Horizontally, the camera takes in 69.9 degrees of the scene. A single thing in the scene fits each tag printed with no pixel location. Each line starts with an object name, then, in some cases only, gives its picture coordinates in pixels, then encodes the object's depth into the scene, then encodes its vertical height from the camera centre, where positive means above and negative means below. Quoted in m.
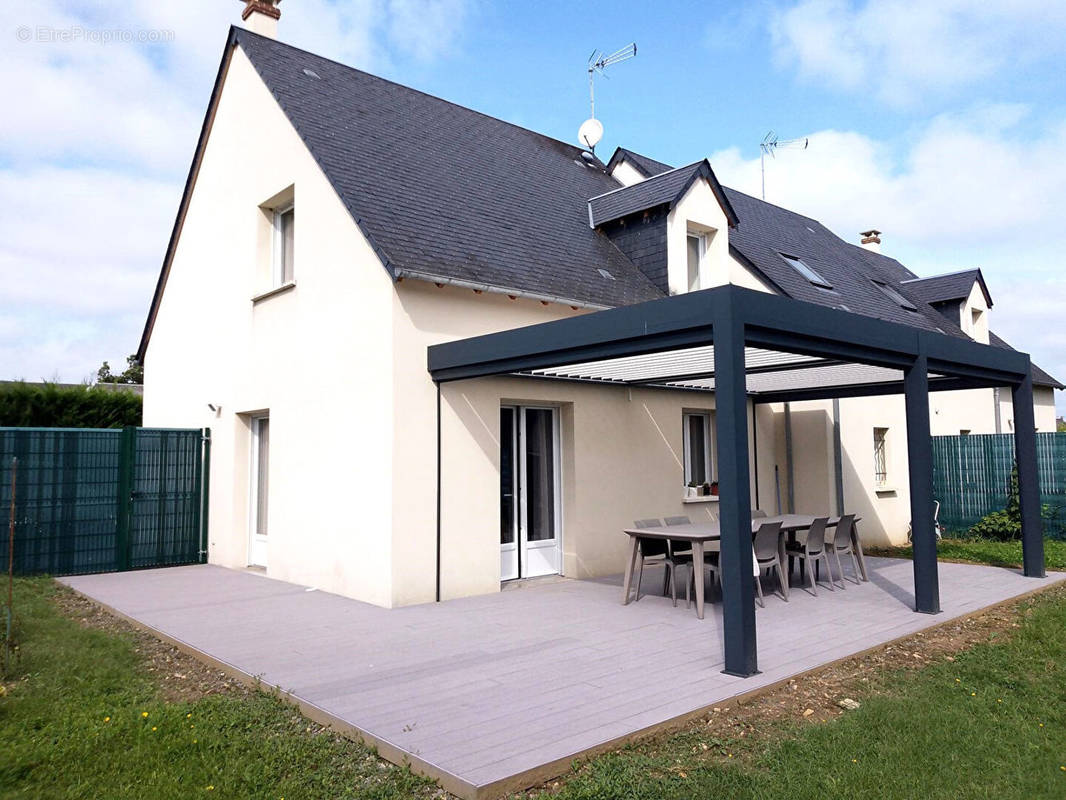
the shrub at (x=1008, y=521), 13.80 -1.25
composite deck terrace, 4.20 -1.53
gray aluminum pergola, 5.46 +0.98
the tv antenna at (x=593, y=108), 16.52 +7.83
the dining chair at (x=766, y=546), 7.61 -0.91
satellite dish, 16.91 +7.21
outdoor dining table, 7.40 -0.80
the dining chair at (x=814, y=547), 8.63 -1.04
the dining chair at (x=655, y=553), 8.06 -1.03
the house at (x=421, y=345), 8.42 +1.50
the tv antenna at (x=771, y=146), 20.61 +8.45
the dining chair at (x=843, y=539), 8.98 -1.00
